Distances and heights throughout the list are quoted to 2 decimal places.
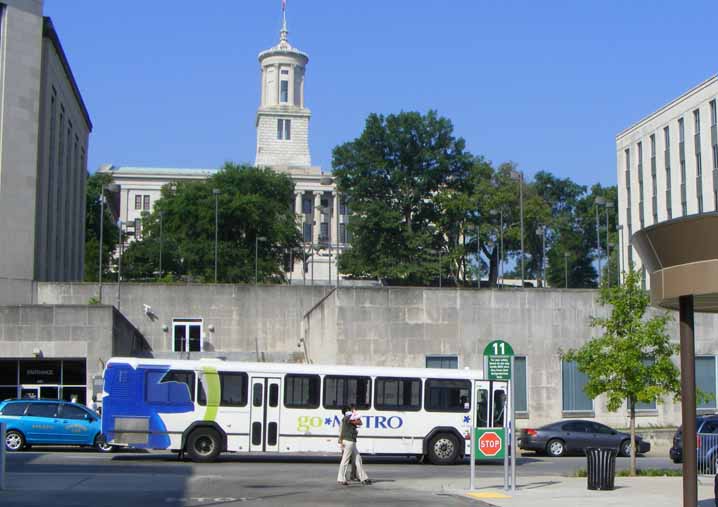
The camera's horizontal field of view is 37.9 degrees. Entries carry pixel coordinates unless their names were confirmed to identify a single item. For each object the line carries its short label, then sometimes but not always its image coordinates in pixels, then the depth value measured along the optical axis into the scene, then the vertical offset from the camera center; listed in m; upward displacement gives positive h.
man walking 22.20 -2.09
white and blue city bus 28.72 -1.64
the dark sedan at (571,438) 35.22 -2.97
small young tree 26.20 -0.19
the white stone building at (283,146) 157.38 +31.07
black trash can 21.58 -2.47
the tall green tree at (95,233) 96.38 +11.01
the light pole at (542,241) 91.91 +9.67
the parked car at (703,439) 28.44 -2.49
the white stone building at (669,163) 70.06 +13.78
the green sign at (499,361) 21.69 -0.23
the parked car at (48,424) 30.92 -2.35
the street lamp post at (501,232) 87.11 +9.83
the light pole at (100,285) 49.19 +2.91
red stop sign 22.55 -2.03
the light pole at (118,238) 51.10 +9.41
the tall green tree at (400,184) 86.81 +14.12
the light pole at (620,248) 84.24 +8.40
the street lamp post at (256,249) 97.54 +9.38
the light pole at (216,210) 89.69 +12.68
